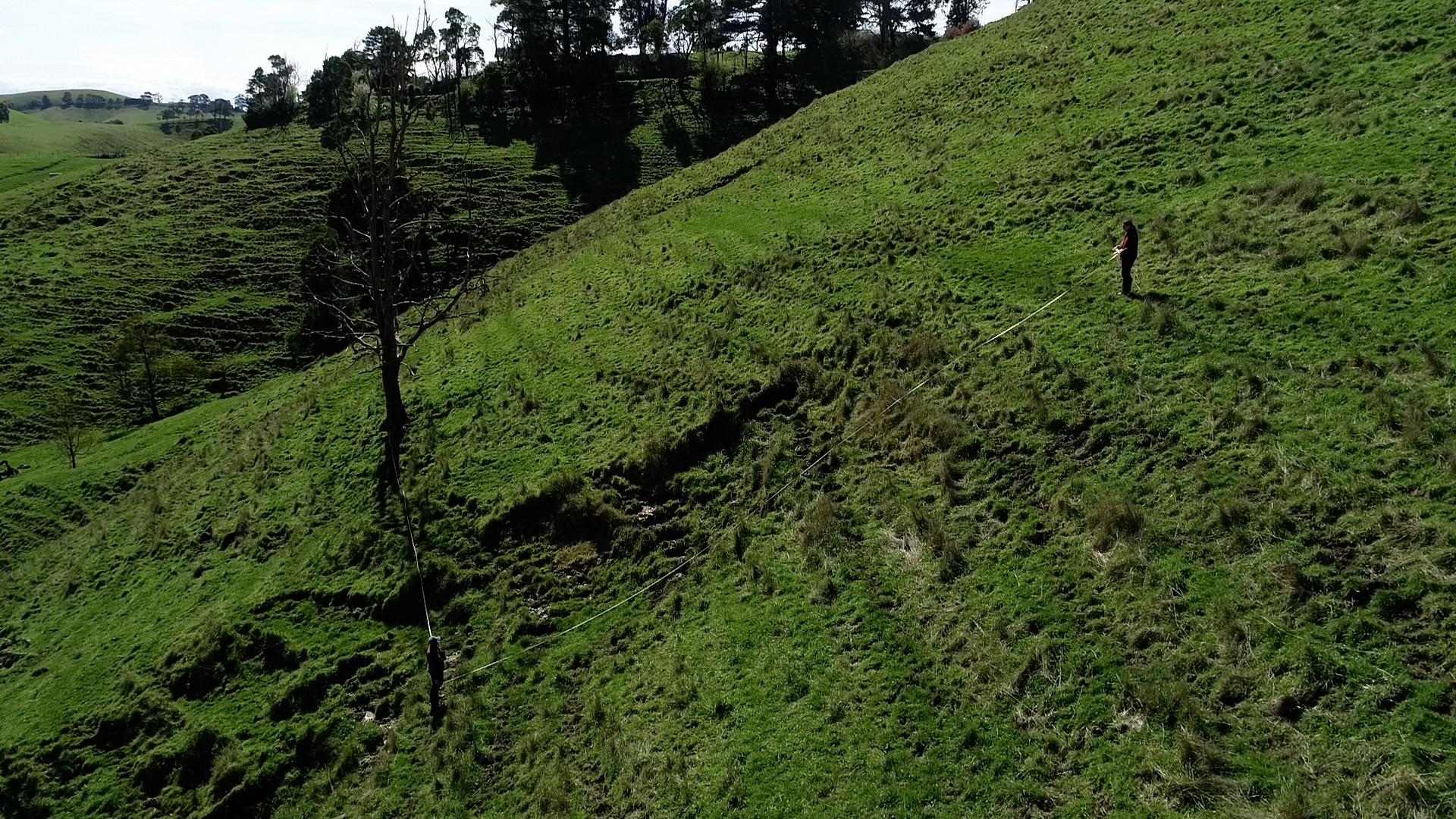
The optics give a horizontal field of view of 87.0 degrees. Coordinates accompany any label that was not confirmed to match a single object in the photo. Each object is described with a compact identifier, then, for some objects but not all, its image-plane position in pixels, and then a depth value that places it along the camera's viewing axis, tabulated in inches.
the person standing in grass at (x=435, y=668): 633.0
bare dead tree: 1000.9
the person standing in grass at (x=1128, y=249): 706.2
